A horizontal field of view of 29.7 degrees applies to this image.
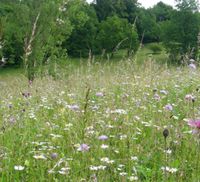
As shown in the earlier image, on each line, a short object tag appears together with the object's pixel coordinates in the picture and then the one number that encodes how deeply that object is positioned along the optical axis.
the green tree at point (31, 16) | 19.38
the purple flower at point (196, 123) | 1.88
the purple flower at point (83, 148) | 2.44
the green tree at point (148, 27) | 60.11
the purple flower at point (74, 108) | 3.61
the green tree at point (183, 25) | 48.19
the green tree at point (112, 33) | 53.12
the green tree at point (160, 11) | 74.94
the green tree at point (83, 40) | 53.53
